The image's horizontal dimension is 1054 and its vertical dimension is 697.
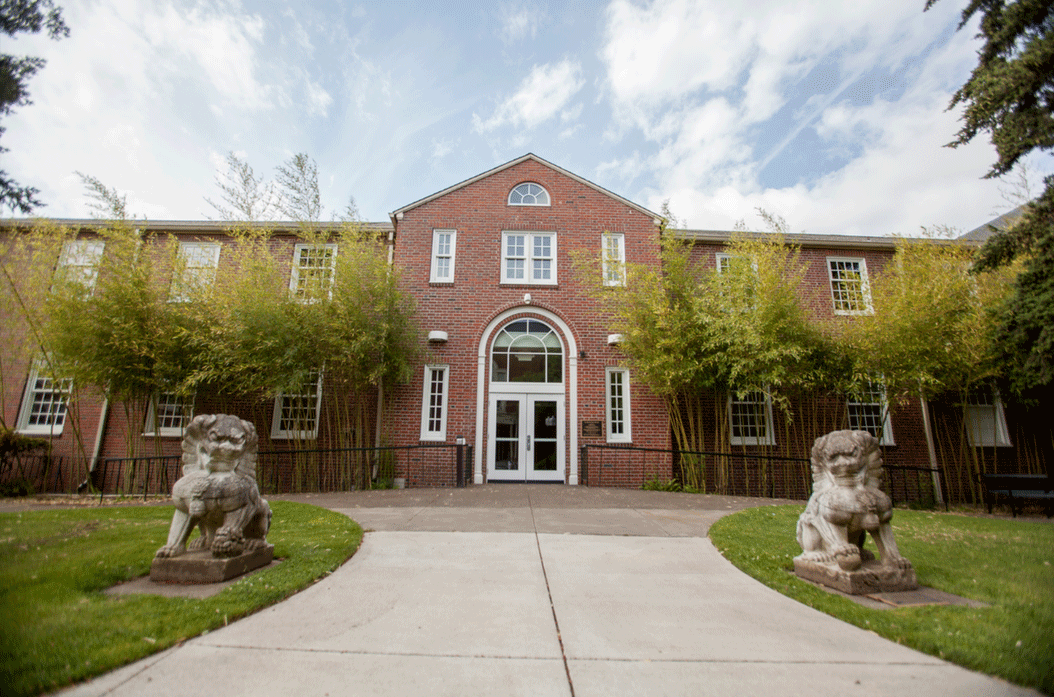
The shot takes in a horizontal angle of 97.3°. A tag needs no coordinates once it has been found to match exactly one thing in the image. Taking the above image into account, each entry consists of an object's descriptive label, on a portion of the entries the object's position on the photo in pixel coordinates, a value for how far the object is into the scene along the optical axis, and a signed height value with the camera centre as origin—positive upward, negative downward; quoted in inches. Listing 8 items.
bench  334.0 -35.0
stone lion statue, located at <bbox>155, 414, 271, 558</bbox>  135.7 -17.3
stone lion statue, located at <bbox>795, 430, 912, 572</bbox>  136.2 -19.9
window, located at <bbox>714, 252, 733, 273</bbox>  468.1 +174.4
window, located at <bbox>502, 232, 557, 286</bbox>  444.1 +168.0
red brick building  405.7 +56.3
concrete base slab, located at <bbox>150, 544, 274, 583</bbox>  132.7 -39.1
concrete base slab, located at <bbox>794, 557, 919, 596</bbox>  133.3 -40.5
